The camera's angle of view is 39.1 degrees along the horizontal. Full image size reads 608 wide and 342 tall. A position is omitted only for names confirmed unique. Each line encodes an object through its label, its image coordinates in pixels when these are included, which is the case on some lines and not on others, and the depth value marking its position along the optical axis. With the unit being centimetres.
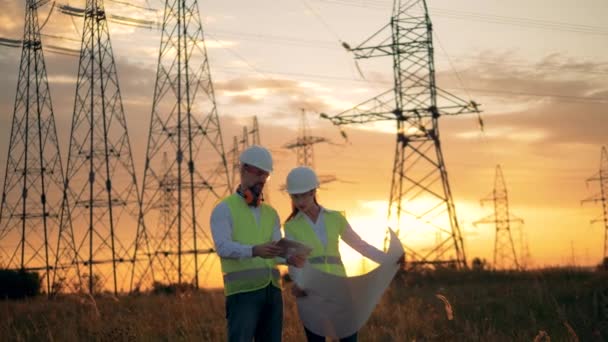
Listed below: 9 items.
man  709
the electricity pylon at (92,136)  3653
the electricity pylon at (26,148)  3812
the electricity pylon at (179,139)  3597
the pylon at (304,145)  4869
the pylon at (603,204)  5406
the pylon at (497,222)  5768
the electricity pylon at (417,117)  3148
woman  757
